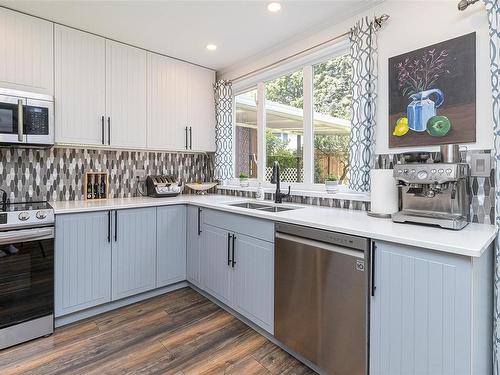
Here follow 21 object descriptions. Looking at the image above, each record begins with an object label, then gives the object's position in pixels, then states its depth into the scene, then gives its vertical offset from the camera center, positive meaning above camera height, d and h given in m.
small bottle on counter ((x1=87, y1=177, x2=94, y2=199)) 2.99 -0.03
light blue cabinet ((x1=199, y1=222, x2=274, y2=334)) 2.12 -0.72
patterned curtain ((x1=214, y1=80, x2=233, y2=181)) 3.57 +0.69
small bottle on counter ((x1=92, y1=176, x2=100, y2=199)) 3.04 -0.03
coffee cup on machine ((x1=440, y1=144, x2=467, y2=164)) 1.62 +0.17
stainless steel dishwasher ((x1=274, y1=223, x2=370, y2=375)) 1.54 -0.67
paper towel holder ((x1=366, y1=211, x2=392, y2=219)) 1.92 -0.21
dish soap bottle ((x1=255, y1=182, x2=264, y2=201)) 2.98 -0.09
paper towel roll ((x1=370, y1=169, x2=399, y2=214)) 1.91 -0.06
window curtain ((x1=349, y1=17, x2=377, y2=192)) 2.14 +0.63
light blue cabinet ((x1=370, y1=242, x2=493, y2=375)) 1.22 -0.59
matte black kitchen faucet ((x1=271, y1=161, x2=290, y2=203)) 2.71 -0.03
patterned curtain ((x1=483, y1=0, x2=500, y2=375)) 1.45 +0.44
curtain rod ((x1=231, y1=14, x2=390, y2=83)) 2.11 +1.23
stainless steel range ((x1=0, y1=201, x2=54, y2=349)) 2.00 -0.64
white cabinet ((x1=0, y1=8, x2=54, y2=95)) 2.30 +1.08
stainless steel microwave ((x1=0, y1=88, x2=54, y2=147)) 2.22 +0.52
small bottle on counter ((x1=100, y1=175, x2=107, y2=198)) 3.08 -0.03
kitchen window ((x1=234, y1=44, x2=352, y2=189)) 2.56 +0.64
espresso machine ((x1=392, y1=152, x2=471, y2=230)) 1.54 -0.05
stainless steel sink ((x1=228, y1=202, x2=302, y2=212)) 2.55 -0.21
